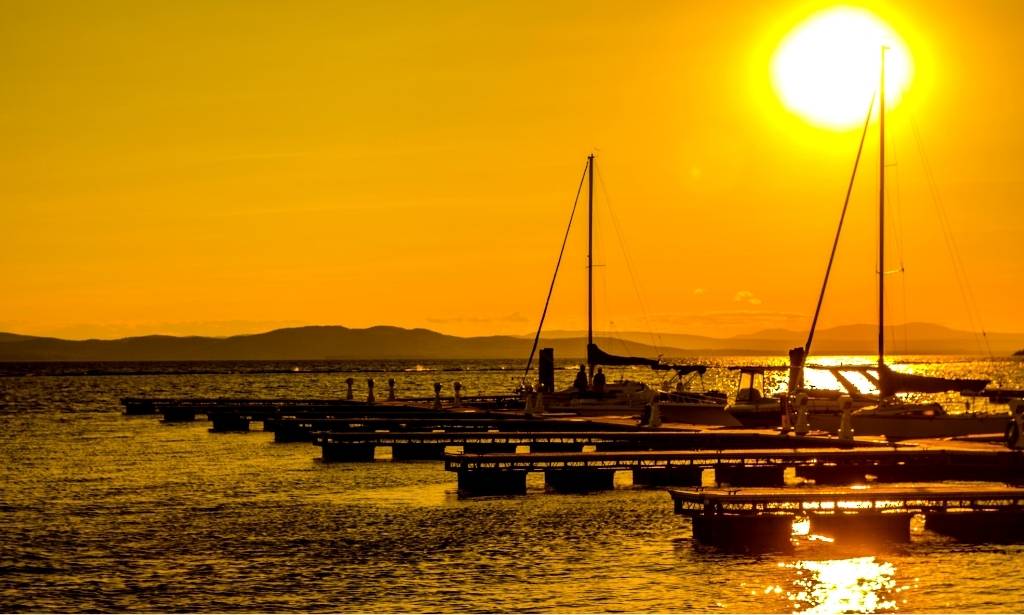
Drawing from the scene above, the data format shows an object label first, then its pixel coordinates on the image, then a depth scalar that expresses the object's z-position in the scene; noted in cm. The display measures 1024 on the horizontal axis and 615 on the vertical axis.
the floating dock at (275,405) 7225
